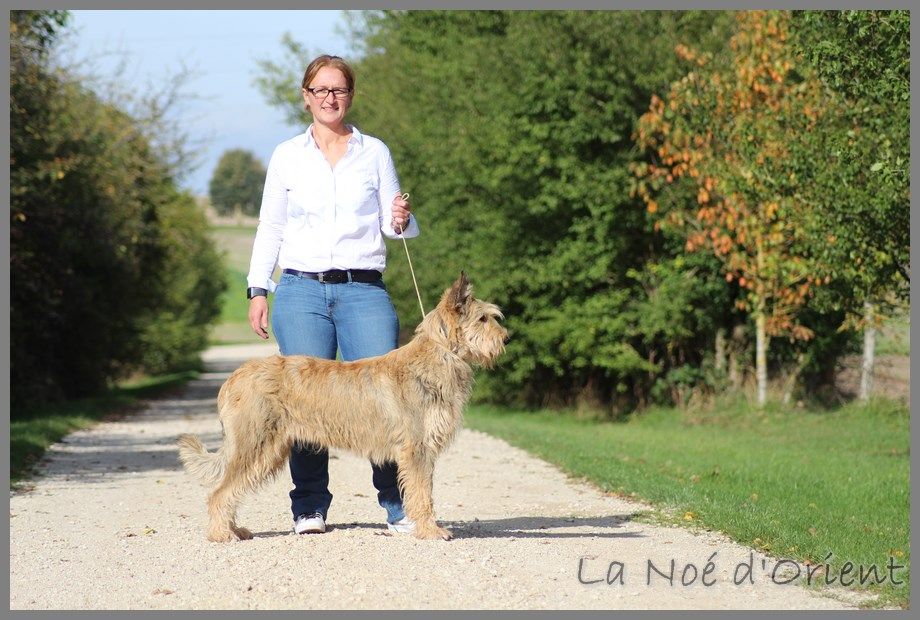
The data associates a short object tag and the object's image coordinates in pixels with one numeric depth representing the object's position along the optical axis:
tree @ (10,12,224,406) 21.91
